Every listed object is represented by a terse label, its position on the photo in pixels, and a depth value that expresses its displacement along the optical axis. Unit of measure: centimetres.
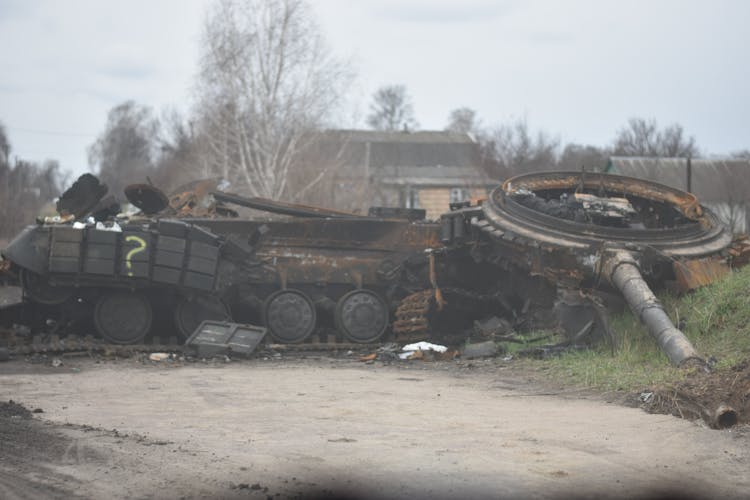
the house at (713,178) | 2956
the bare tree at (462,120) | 9375
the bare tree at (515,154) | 4528
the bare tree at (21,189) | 4144
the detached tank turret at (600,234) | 1359
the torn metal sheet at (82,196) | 1636
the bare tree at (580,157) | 4338
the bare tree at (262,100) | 4066
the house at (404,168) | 4441
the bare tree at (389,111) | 9269
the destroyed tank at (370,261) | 1424
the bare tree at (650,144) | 4228
